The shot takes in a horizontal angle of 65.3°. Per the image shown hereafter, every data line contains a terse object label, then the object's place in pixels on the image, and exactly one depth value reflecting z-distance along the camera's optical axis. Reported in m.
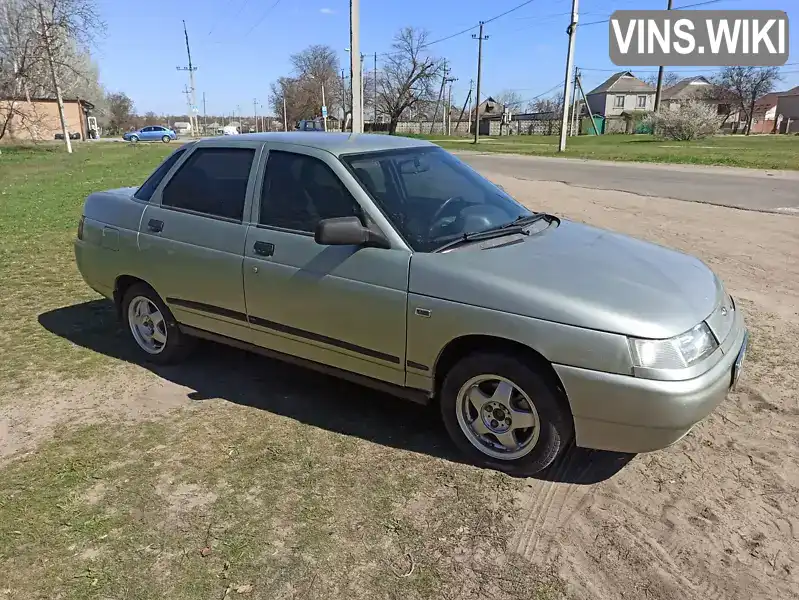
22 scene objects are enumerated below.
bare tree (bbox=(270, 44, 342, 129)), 81.06
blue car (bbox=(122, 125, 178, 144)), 63.31
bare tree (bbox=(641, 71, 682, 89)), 98.47
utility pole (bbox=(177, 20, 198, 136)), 63.07
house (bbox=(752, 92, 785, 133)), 80.75
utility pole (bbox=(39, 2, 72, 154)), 35.81
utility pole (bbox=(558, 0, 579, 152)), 28.59
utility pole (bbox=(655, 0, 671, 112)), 51.69
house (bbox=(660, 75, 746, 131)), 78.88
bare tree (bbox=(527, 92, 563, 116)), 89.15
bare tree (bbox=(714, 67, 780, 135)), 74.94
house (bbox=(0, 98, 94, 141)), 38.56
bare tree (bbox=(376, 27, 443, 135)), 76.75
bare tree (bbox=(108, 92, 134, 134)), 91.44
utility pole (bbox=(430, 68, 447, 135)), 80.99
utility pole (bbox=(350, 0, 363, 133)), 19.77
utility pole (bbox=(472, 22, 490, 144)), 51.87
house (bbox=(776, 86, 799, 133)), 83.82
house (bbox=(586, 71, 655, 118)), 93.31
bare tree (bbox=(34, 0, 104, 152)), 35.91
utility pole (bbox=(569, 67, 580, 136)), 61.56
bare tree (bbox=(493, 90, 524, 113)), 102.74
